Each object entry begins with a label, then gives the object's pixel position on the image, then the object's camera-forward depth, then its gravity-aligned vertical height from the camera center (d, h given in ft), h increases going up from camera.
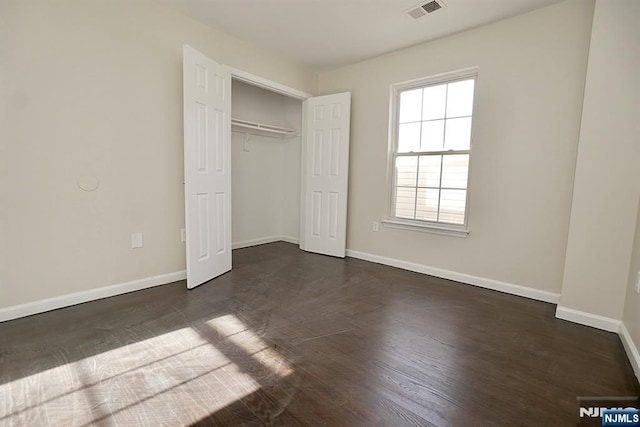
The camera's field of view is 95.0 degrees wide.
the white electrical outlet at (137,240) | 8.92 -1.88
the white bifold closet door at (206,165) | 8.89 +0.50
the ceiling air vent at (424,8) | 8.50 +5.32
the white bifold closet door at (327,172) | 13.19 +0.56
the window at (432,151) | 10.50 +1.38
